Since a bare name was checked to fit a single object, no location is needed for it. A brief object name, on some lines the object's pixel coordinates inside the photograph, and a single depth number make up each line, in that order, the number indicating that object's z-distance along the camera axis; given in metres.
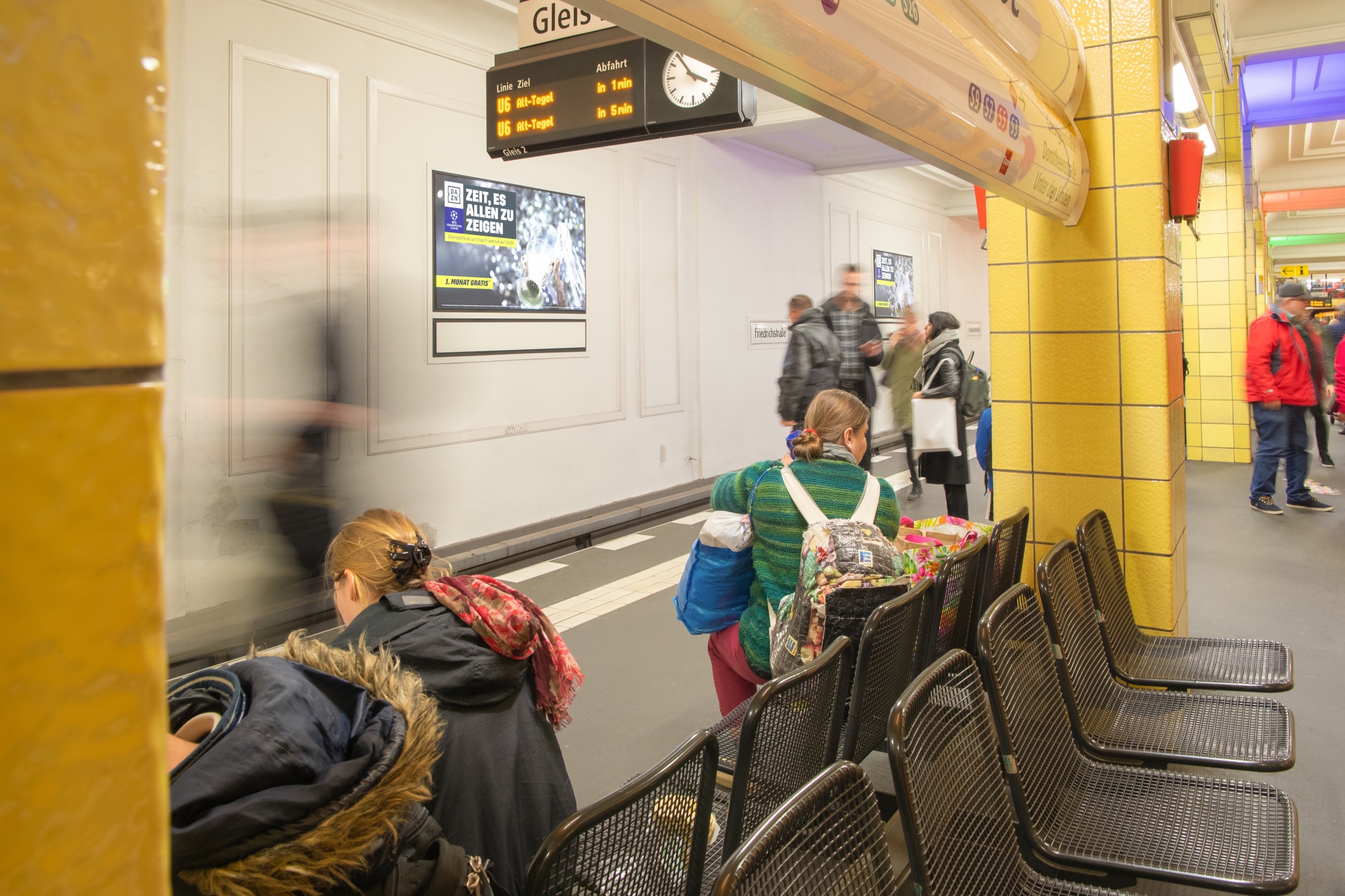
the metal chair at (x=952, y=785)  1.35
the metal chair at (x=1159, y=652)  2.52
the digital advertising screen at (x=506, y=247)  5.69
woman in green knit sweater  2.53
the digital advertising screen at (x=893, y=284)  11.63
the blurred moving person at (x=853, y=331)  6.40
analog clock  3.79
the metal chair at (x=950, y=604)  2.40
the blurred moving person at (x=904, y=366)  7.52
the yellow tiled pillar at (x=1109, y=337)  3.03
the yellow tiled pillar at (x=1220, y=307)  8.95
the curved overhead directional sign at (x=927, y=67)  1.13
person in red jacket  6.38
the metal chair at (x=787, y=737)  1.61
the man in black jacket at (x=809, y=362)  6.18
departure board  3.80
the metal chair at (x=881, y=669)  2.00
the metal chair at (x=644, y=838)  1.11
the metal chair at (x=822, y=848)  1.01
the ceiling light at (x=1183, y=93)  4.96
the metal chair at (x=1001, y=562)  2.66
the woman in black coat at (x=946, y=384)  5.75
